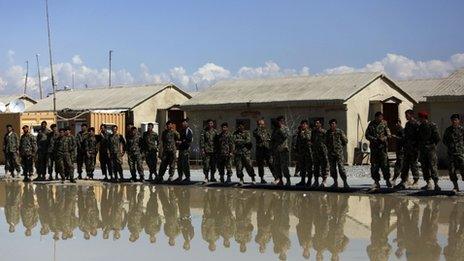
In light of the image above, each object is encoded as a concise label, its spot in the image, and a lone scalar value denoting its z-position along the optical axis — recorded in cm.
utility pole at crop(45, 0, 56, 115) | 3359
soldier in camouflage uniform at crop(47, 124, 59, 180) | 1930
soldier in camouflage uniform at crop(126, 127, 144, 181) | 1878
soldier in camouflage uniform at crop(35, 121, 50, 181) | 1966
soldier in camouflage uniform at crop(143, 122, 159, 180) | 1858
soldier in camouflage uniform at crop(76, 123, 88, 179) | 1978
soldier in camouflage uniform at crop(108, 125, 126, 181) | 1909
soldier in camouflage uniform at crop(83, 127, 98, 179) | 1956
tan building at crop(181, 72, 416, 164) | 2567
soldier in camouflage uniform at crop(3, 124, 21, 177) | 2055
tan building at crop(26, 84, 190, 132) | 3272
